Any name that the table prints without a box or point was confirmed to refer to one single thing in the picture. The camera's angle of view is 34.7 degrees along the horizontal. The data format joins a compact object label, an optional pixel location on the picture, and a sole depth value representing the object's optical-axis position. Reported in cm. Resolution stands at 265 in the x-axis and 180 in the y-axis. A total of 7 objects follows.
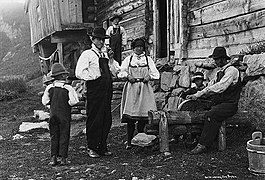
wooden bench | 602
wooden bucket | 475
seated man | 580
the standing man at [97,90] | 613
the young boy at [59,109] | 589
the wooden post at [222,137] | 600
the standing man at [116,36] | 1025
